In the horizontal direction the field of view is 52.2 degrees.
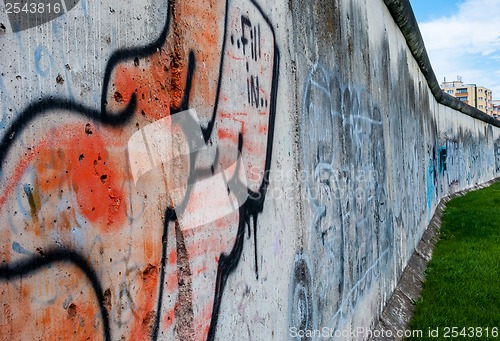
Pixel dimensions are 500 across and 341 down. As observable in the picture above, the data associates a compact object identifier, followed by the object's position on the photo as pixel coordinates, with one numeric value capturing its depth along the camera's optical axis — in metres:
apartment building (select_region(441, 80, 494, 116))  98.62
